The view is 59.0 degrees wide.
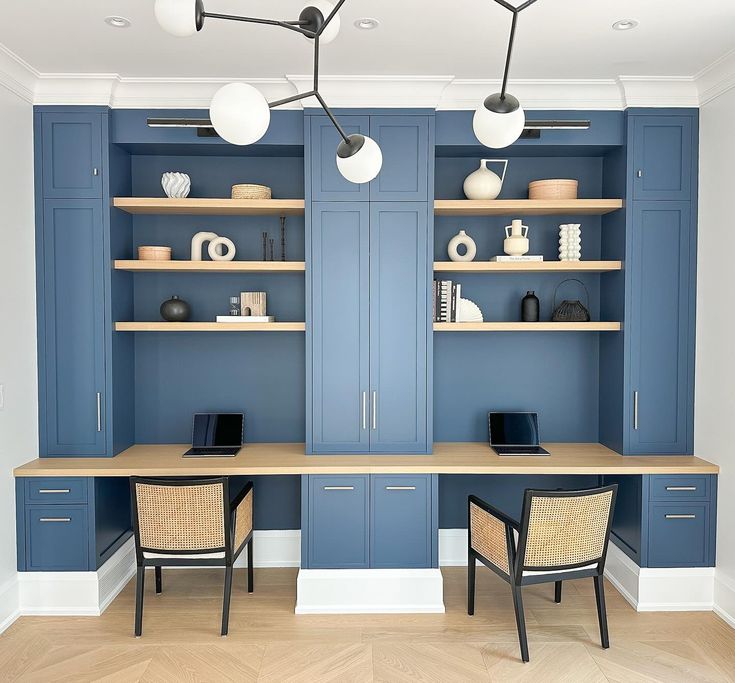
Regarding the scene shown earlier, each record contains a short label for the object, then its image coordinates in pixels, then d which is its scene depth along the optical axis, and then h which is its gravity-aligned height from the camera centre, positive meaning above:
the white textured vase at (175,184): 3.76 +0.79
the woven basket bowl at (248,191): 3.74 +0.75
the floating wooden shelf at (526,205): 3.69 +0.66
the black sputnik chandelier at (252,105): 1.50 +0.51
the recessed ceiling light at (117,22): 2.85 +1.33
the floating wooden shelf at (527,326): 3.71 -0.04
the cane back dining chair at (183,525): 3.12 -1.00
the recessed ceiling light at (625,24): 2.89 +1.33
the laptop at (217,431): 3.89 -0.66
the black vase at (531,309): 3.93 +0.07
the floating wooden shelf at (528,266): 3.71 +0.31
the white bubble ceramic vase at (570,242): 3.88 +0.47
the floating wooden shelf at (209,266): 3.67 +0.31
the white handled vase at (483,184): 3.79 +0.79
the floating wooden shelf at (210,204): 3.66 +0.66
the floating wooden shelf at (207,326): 3.69 -0.03
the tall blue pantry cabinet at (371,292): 3.63 +0.16
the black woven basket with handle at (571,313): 3.91 +0.04
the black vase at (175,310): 3.82 +0.06
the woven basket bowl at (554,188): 3.80 +0.77
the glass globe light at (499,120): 1.56 +0.49
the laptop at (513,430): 3.93 -0.67
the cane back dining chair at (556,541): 2.93 -1.02
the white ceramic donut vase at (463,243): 3.91 +0.44
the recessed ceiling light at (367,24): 2.87 +1.32
